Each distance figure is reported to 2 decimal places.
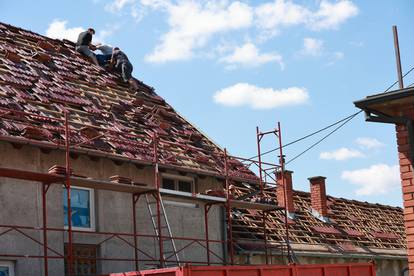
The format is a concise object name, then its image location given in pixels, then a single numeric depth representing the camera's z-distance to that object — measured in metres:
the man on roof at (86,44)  25.35
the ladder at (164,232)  18.34
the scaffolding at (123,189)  15.23
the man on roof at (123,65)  24.44
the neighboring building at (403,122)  10.87
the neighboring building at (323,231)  22.27
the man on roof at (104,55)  25.30
